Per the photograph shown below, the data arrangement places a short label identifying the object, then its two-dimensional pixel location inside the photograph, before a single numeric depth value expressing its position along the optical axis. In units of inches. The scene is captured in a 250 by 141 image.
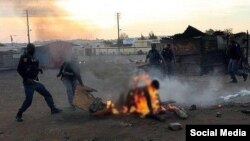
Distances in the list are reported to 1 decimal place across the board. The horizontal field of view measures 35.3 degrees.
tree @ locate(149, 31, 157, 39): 3266.5
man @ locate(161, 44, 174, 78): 653.9
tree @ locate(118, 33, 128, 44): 3613.7
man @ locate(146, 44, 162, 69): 601.6
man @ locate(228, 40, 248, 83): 610.2
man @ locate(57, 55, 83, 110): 435.8
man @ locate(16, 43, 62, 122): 392.5
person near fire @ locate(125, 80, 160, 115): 357.7
